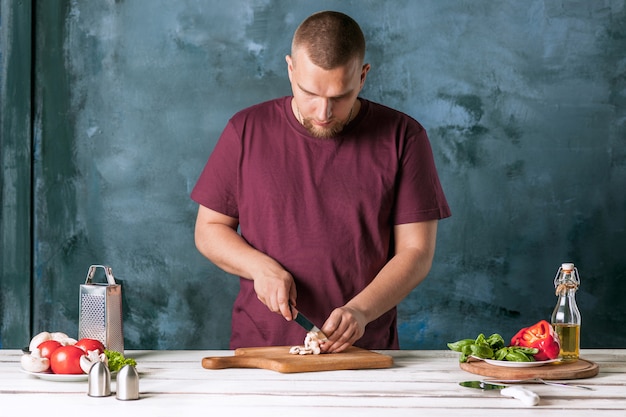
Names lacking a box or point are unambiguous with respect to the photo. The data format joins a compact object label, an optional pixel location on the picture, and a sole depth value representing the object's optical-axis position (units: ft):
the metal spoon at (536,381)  6.18
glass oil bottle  6.84
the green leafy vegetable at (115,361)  6.18
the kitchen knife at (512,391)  5.57
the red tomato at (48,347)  6.22
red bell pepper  6.58
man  8.17
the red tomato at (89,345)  6.16
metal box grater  6.73
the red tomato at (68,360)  6.09
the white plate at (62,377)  6.06
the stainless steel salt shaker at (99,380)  5.64
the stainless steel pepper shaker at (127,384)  5.54
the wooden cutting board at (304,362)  6.51
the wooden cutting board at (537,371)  6.34
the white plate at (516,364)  6.45
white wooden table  5.39
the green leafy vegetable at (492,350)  6.50
